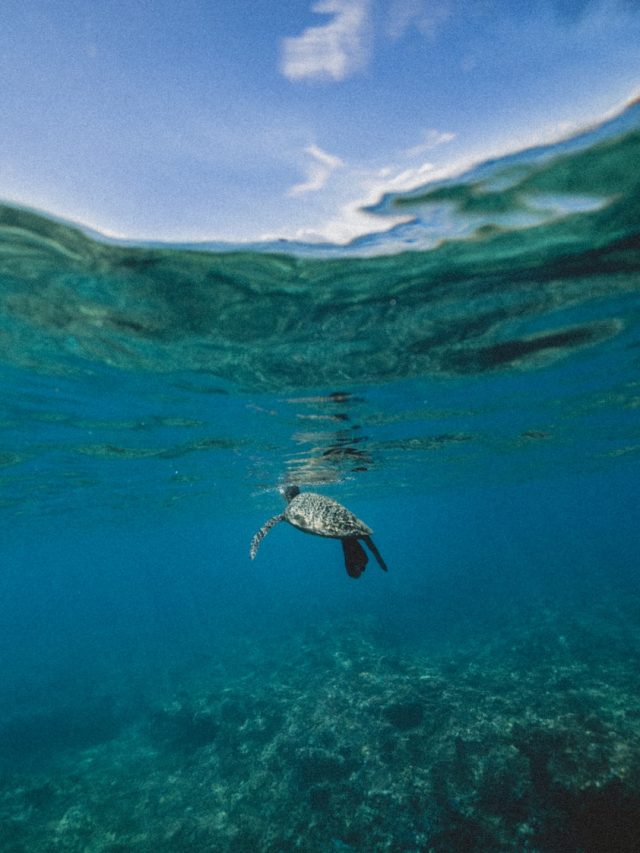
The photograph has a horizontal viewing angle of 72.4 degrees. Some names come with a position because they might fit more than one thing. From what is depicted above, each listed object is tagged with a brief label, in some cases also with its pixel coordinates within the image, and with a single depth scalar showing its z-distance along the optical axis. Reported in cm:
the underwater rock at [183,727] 1772
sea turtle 722
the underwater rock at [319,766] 1327
